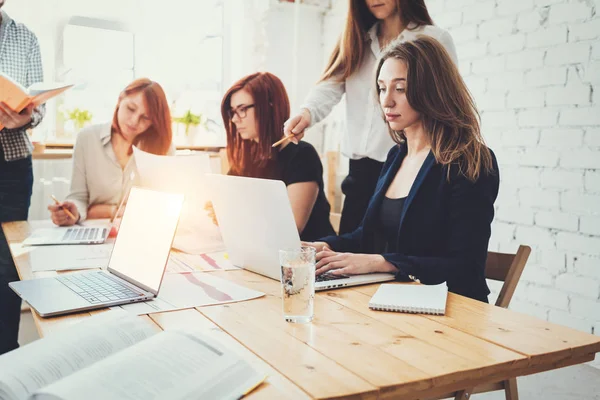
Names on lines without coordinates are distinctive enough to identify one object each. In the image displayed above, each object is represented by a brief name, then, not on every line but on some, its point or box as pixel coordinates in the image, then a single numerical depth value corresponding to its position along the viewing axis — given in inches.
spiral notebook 38.3
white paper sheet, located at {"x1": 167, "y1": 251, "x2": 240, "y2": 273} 52.2
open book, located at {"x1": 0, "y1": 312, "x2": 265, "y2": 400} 23.6
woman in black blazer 48.6
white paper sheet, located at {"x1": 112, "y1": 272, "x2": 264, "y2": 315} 39.5
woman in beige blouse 88.7
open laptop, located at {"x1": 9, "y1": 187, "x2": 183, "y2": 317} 39.7
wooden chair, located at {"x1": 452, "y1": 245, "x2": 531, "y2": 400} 52.0
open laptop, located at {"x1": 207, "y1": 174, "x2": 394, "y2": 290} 44.5
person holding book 78.0
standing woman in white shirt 74.0
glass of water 36.2
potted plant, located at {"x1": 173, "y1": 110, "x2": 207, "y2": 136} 136.9
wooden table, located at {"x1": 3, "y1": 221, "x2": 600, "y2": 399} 27.2
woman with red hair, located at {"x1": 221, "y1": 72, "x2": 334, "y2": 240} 77.9
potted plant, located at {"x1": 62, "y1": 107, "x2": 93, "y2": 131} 125.3
